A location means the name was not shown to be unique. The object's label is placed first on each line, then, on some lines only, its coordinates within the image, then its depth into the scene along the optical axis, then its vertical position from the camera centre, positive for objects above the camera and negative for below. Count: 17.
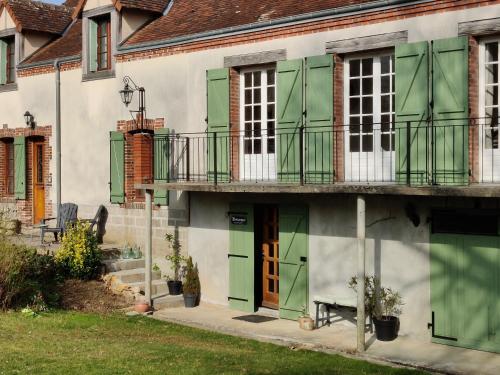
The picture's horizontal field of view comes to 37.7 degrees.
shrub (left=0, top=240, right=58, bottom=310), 12.57 -1.76
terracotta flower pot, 13.52 -2.32
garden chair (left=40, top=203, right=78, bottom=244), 17.23 -0.80
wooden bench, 12.05 -2.02
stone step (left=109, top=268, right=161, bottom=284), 14.73 -1.90
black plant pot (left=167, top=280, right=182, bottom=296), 14.77 -2.12
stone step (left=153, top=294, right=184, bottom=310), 14.11 -2.33
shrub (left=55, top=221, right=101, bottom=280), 14.54 -1.44
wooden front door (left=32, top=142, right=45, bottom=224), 18.89 -0.01
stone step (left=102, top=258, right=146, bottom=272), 15.07 -1.70
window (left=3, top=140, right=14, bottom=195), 19.77 +0.43
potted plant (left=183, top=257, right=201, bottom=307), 14.38 -2.07
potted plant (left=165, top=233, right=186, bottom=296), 14.80 -1.67
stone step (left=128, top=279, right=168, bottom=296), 14.63 -2.12
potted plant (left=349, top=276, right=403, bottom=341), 11.44 -2.03
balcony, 10.82 +0.37
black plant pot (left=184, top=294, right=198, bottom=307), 14.36 -2.31
